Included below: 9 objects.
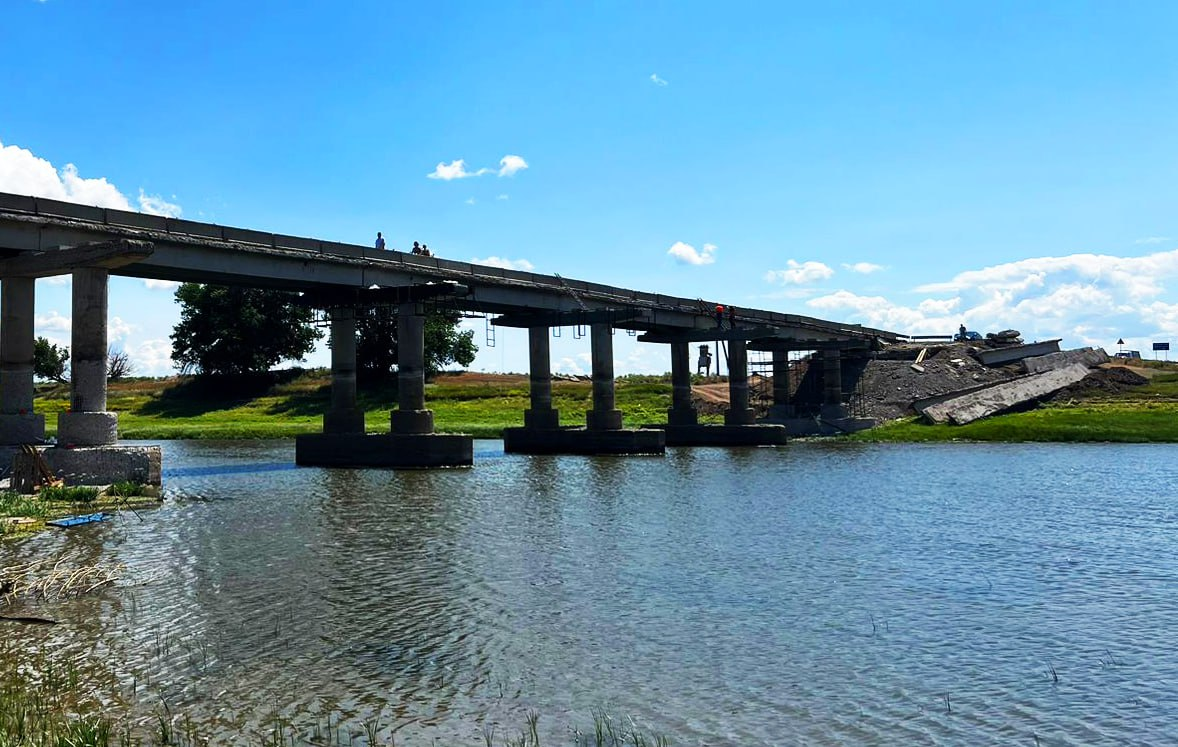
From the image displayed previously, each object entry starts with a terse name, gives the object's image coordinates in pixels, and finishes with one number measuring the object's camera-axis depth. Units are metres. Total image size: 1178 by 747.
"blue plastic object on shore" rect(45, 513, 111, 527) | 24.12
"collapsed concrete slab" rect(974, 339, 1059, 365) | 92.75
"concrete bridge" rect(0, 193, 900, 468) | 32.59
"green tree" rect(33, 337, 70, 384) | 136.38
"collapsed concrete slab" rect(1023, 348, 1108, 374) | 86.06
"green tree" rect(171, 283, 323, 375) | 114.56
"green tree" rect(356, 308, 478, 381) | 110.44
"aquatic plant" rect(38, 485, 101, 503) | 28.47
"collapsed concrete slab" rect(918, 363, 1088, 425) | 73.19
